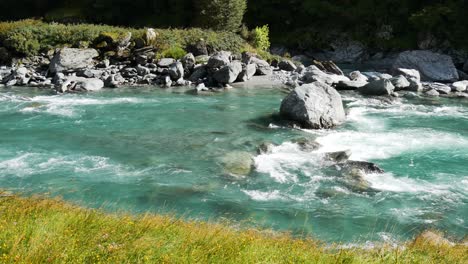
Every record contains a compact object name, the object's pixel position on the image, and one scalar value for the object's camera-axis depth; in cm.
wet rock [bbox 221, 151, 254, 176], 1493
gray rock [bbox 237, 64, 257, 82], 3058
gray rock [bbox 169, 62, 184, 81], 3058
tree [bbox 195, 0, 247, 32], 3888
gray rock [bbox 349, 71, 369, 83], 3127
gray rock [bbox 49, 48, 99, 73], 3050
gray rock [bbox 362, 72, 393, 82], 3225
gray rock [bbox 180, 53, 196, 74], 3162
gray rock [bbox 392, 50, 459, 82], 3391
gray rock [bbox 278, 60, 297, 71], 3428
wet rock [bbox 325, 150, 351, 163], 1582
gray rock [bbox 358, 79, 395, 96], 2794
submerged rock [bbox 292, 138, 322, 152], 1718
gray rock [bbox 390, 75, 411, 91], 2944
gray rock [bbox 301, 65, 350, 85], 2986
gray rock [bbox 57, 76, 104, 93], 2752
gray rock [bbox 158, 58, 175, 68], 3183
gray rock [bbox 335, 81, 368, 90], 2945
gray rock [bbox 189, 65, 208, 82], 3050
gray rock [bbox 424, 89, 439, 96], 2891
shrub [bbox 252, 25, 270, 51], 3919
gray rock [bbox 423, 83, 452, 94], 2946
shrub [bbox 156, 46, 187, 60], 3328
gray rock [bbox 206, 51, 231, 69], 3023
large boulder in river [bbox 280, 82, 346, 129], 2028
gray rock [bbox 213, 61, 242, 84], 2921
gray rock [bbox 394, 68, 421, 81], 3089
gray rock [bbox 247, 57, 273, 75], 3269
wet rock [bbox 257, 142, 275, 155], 1681
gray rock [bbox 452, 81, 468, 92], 2981
